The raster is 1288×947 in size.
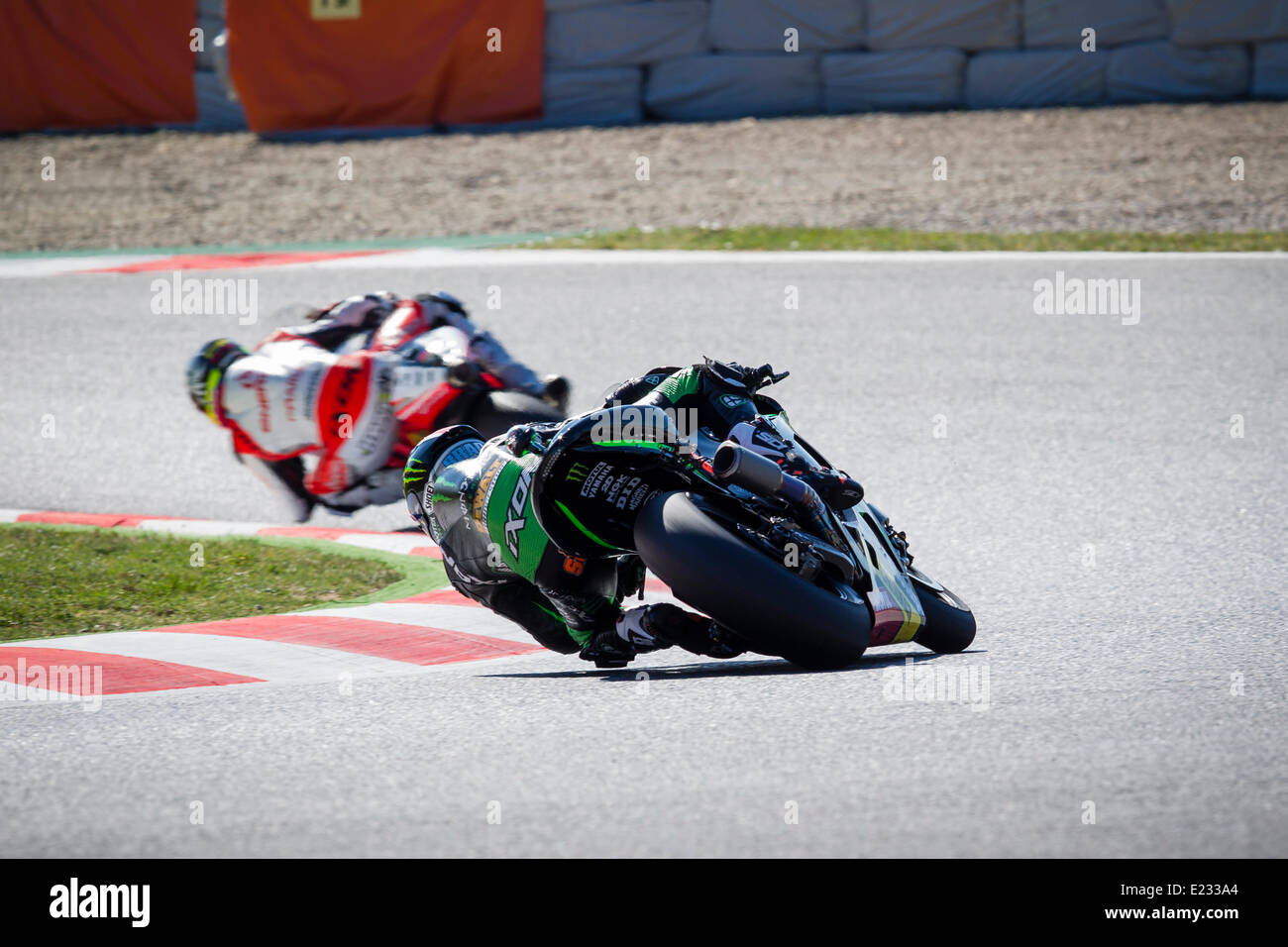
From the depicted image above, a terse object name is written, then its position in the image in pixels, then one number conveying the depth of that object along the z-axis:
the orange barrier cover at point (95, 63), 32.94
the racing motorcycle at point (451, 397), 13.25
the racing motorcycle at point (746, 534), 7.96
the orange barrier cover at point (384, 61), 31.62
